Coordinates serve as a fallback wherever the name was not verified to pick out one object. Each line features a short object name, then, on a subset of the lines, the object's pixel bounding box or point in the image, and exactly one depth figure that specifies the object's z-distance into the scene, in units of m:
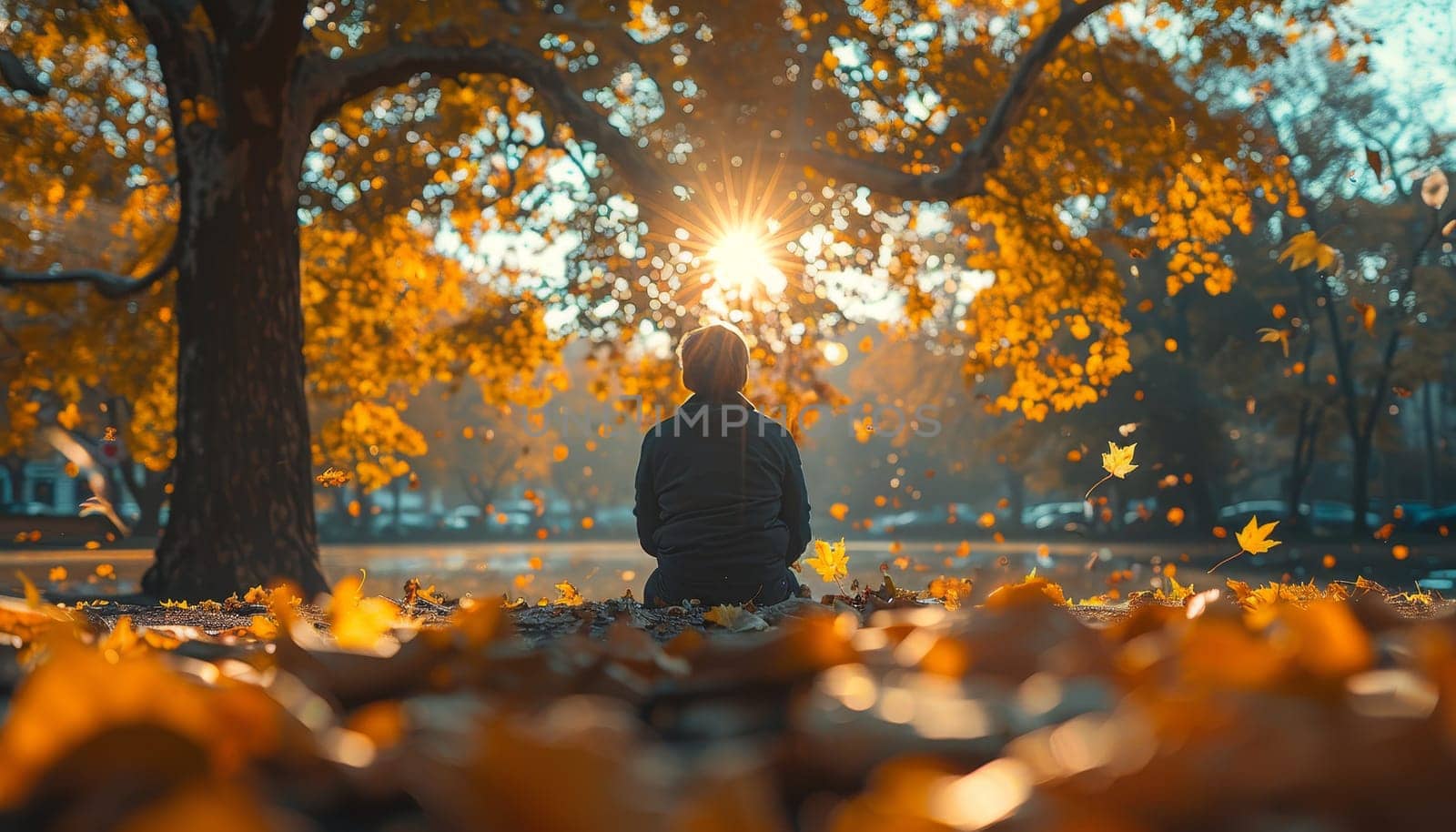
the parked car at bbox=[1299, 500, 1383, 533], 49.50
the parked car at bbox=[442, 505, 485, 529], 66.34
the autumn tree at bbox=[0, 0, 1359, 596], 8.87
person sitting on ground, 5.61
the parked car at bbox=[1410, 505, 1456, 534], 43.97
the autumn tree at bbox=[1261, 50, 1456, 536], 29.81
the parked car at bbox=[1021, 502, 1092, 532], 58.10
